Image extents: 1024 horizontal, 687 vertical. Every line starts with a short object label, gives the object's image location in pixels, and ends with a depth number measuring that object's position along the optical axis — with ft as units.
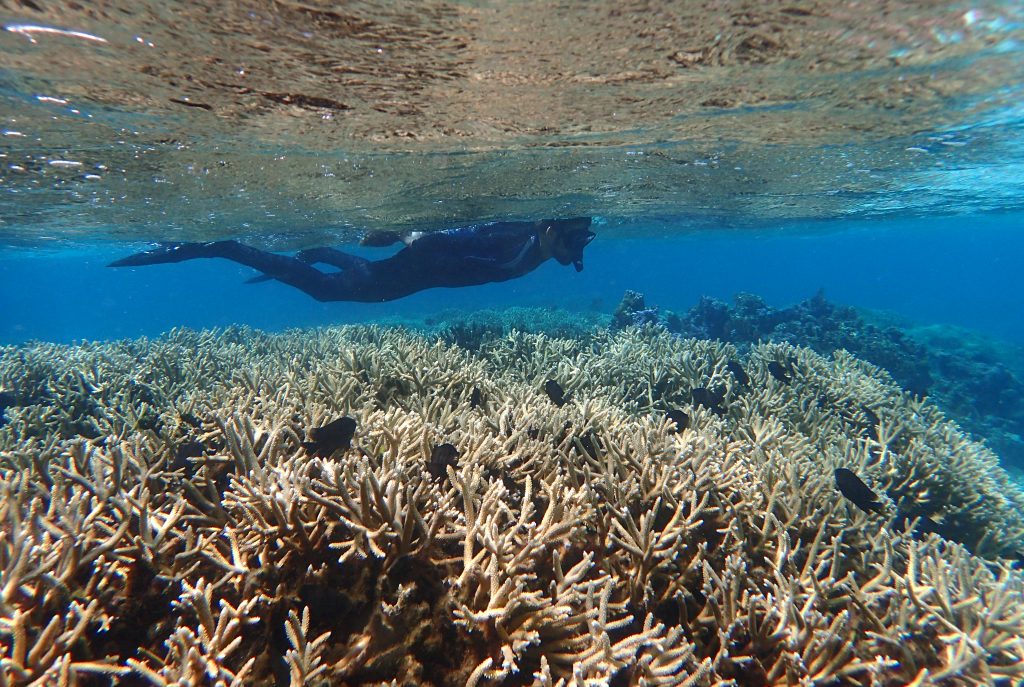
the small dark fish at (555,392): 18.13
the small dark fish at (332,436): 11.74
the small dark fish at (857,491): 12.19
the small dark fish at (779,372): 23.79
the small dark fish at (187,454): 11.50
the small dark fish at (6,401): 20.88
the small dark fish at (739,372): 24.57
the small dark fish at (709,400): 20.11
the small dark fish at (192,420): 13.87
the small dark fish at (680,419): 17.21
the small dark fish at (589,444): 14.74
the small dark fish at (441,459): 10.94
